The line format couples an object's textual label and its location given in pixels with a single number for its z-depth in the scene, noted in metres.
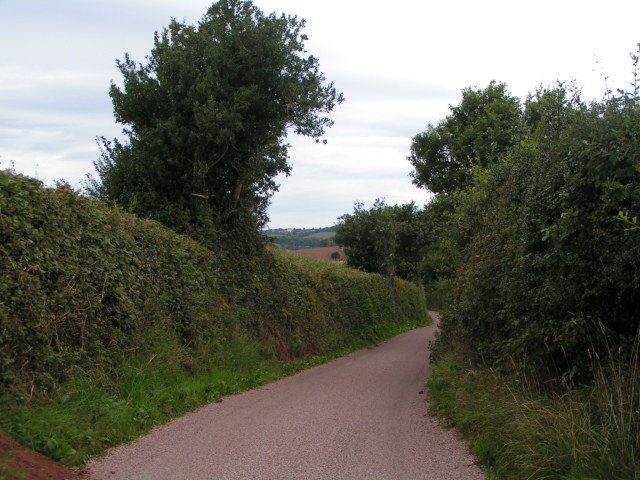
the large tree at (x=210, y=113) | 14.34
